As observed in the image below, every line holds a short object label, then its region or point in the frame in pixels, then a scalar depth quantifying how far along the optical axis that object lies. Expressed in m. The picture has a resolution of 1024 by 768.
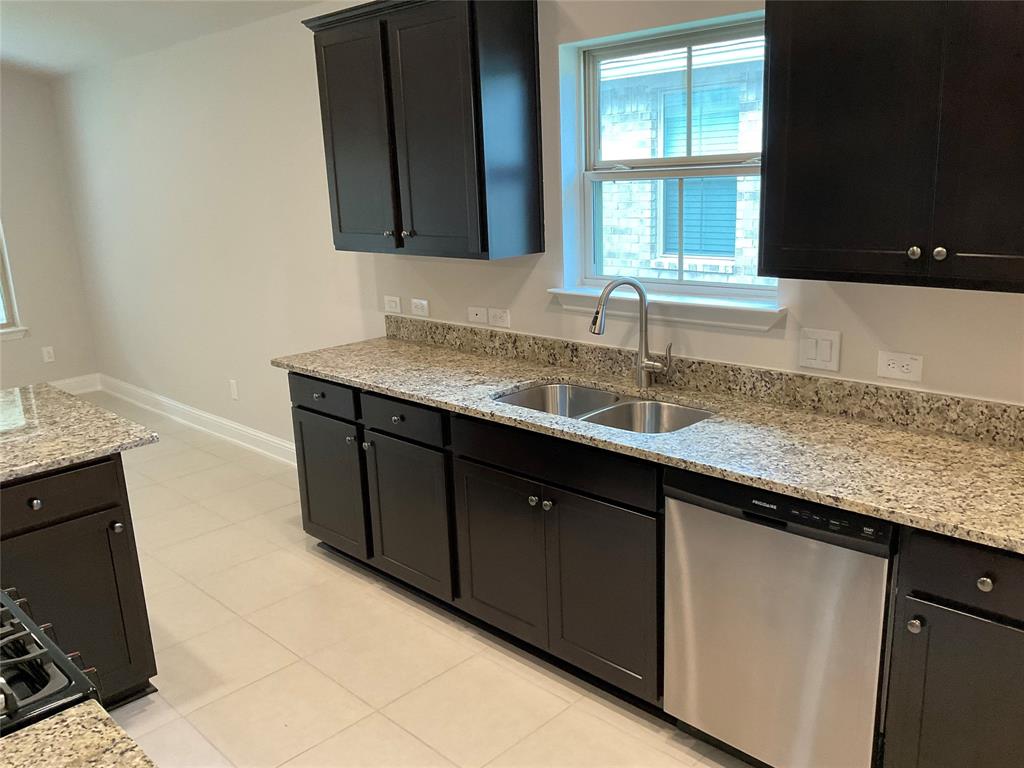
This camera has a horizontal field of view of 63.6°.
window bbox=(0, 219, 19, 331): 6.09
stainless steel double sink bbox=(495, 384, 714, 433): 2.69
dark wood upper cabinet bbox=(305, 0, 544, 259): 2.87
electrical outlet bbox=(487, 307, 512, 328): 3.41
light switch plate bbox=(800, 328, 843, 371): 2.46
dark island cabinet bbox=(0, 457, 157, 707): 2.33
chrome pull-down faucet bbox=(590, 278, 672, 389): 2.76
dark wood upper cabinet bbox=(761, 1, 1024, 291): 1.75
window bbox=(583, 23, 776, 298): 2.65
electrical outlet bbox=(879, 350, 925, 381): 2.32
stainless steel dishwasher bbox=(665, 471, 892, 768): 1.92
